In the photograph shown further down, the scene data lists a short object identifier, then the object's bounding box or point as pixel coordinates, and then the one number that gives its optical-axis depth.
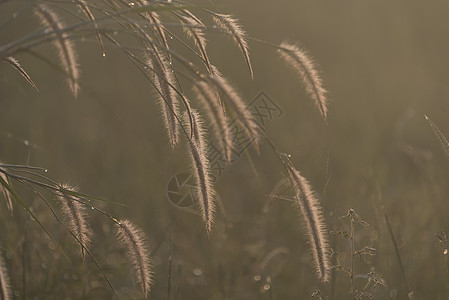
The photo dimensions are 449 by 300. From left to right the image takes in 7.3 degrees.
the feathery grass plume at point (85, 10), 3.97
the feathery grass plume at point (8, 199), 4.11
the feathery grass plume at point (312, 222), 4.00
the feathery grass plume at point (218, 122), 4.08
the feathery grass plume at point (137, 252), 4.04
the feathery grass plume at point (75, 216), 4.06
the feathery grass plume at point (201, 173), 3.98
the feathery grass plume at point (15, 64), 4.02
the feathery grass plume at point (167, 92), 3.97
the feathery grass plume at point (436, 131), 4.08
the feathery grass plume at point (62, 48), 4.07
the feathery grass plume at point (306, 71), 4.05
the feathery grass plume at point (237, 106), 3.89
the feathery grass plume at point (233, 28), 3.99
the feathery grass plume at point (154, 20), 3.98
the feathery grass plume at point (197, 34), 4.01
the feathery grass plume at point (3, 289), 4.03
